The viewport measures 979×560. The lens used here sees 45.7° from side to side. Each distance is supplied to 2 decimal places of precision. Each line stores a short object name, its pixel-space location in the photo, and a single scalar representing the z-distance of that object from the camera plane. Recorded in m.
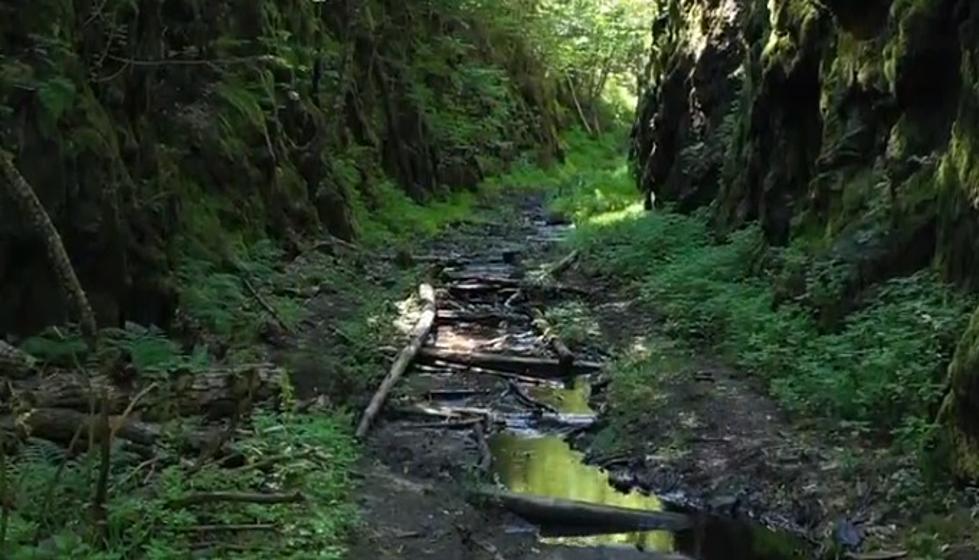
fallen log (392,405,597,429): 11.23
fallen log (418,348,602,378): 13.28
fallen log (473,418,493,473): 9.73
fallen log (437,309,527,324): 15.59
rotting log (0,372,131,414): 7.61
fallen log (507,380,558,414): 11.77
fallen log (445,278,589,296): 17.61
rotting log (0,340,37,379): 8.19
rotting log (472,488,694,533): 8.62
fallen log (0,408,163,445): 7.22
